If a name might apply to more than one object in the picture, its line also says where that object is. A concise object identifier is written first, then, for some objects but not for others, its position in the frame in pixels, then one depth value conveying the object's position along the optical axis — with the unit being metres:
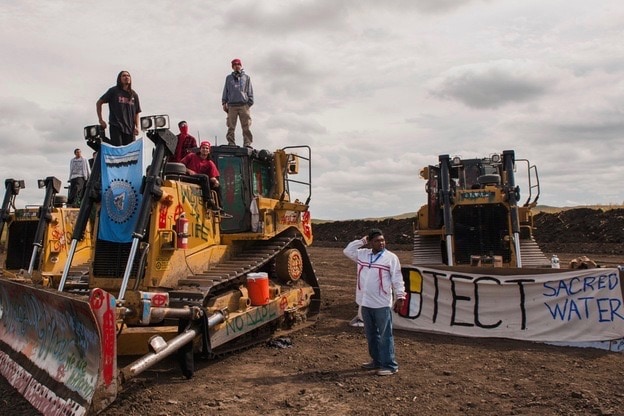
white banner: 8.30
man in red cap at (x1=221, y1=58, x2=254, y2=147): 11.23
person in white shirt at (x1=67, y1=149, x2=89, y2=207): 13.05
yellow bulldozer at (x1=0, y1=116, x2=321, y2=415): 5.52
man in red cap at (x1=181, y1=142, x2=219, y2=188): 8.51
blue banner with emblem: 7.16
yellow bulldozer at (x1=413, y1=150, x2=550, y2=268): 11.11
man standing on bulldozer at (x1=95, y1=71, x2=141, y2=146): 8.16
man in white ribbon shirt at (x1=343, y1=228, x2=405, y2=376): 7.02
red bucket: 8.05
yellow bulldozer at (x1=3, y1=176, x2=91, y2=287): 11.03
